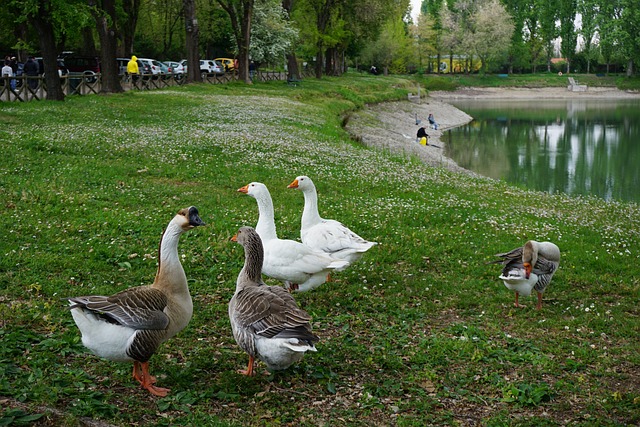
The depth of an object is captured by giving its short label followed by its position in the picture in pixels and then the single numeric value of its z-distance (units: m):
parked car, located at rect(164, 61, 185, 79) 67.69
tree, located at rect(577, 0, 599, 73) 124.38
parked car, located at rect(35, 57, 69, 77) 50.35
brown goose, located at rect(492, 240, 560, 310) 10.41
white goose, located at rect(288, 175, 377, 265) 10.89
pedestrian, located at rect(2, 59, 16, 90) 38.56
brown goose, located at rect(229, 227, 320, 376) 7.19
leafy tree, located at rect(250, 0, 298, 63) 67.00
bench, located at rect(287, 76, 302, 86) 64.94
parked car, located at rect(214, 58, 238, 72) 78.39
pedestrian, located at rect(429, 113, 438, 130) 60.34
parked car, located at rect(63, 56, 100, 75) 53.03
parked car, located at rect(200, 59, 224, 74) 72.53
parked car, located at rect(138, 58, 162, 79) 62.19
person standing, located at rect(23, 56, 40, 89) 42.09
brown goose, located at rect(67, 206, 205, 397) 6.84
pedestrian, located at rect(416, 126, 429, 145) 46.91
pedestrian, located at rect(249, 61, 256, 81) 68.97
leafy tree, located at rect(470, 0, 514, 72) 119.25
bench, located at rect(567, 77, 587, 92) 113.87
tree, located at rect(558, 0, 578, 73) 133.38
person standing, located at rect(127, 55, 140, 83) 49.50
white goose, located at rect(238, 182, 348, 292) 9.86
